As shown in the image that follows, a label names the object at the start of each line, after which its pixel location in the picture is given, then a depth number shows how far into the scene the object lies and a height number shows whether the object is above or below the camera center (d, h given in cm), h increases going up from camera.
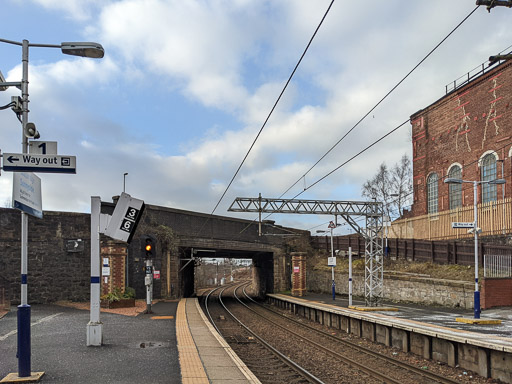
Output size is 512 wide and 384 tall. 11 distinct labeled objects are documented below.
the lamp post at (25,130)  804 +174
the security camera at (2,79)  874 +276
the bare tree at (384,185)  4794 +445
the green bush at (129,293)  2394 -327
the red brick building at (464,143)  2931 +572
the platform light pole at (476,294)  1653 -239
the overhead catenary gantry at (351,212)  2309 +92
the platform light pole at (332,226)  2783 +6
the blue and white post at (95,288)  1134 -141
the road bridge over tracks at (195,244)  2928 -112
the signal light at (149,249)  2025 -85
